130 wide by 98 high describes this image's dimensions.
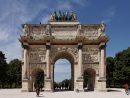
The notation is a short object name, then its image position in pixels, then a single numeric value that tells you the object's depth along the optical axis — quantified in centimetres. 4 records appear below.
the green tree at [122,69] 2239
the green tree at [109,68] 2583
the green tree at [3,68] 2424
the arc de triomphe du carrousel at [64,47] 1583
